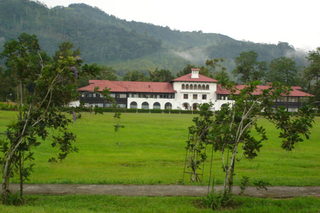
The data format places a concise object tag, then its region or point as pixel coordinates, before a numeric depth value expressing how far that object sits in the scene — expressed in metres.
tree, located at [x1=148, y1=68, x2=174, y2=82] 81.59
